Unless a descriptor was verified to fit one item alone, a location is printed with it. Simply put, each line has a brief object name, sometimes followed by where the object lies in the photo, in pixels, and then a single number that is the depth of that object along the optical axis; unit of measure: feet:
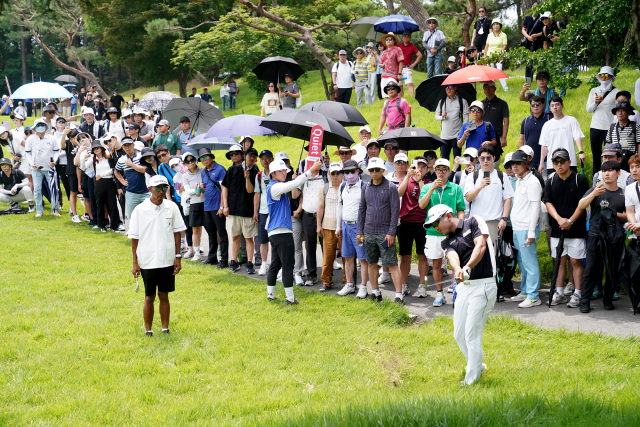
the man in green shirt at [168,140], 47.29
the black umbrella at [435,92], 40.93
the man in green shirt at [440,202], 29.66
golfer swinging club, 20.13
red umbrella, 36.91
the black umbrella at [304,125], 33.27
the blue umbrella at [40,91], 75.54
